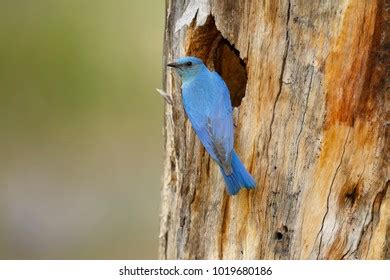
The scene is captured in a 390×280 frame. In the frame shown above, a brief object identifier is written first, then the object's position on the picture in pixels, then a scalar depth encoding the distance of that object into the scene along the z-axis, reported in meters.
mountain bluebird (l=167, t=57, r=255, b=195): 8.62
